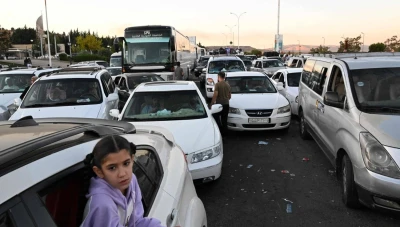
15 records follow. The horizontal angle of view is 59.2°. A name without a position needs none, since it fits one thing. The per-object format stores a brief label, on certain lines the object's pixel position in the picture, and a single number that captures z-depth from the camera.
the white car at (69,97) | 7.44
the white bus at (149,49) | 16.56
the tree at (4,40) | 64.97
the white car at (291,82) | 11.03
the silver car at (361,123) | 3.83
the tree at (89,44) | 82.79
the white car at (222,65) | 16.12
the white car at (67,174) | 1.39
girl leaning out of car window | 1.70
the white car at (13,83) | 10.68
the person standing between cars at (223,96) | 8.56
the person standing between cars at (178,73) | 16.48
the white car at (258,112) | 8.53
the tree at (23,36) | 140.50
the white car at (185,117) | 5.10
